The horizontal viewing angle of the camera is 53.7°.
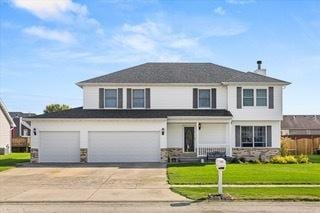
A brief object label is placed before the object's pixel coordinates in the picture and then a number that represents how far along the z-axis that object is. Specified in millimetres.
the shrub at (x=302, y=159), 20486
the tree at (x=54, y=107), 46594
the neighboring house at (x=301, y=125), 44769
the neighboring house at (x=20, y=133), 35247
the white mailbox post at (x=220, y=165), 9932
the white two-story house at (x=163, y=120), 20818
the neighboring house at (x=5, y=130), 32201
